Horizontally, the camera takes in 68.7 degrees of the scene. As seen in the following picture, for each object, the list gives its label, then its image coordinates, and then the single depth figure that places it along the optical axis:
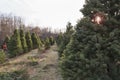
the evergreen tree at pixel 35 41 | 13.51
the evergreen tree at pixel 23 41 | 12.33
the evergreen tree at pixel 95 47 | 3.39
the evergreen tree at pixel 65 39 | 7.52
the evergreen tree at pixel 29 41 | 12.97
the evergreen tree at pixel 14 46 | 11.68
